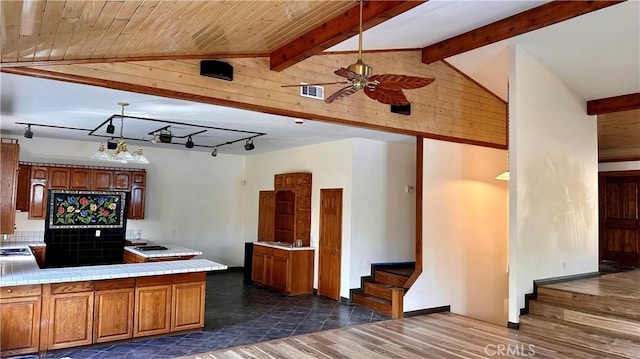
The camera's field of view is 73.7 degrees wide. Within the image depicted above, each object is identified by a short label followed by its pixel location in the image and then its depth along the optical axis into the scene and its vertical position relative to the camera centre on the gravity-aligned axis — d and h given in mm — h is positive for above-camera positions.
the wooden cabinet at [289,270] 7797 -1263
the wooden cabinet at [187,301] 5258 -1262
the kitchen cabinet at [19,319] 4355 -1274
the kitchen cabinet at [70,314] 4574 -1271
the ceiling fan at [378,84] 3225 +990
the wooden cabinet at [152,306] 5016 -1278
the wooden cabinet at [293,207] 8273 -93
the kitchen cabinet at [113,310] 4797 -1271
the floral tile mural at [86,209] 7934 -217
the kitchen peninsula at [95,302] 4422 -1174
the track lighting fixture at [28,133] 6703 +991
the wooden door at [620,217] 9273 -139
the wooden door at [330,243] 7539 -715
